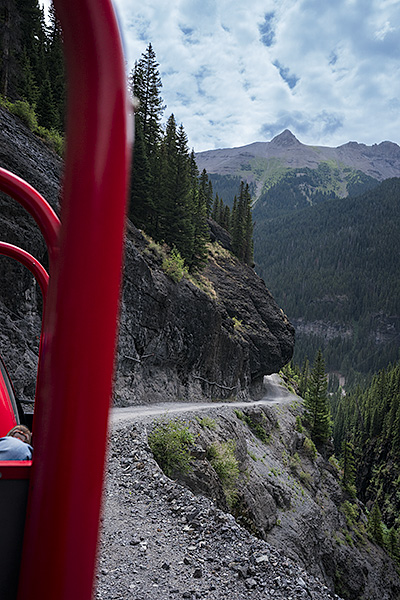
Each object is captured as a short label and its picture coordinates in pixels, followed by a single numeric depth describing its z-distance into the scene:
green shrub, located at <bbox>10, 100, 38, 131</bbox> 13.92
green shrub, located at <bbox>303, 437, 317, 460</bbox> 27.08
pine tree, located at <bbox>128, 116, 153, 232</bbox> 23.92
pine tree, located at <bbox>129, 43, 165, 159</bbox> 31.52
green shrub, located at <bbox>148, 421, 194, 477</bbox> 7.50
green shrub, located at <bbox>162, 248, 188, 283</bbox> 20.03
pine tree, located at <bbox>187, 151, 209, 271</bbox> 27.56
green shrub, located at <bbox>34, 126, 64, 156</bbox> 14.69
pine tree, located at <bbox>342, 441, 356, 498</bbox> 42.57
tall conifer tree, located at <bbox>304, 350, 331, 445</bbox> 35.88
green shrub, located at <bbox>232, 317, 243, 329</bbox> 29.25
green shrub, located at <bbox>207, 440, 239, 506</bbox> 9.41
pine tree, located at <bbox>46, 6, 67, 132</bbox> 20.21
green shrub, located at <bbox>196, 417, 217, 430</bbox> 11.60
